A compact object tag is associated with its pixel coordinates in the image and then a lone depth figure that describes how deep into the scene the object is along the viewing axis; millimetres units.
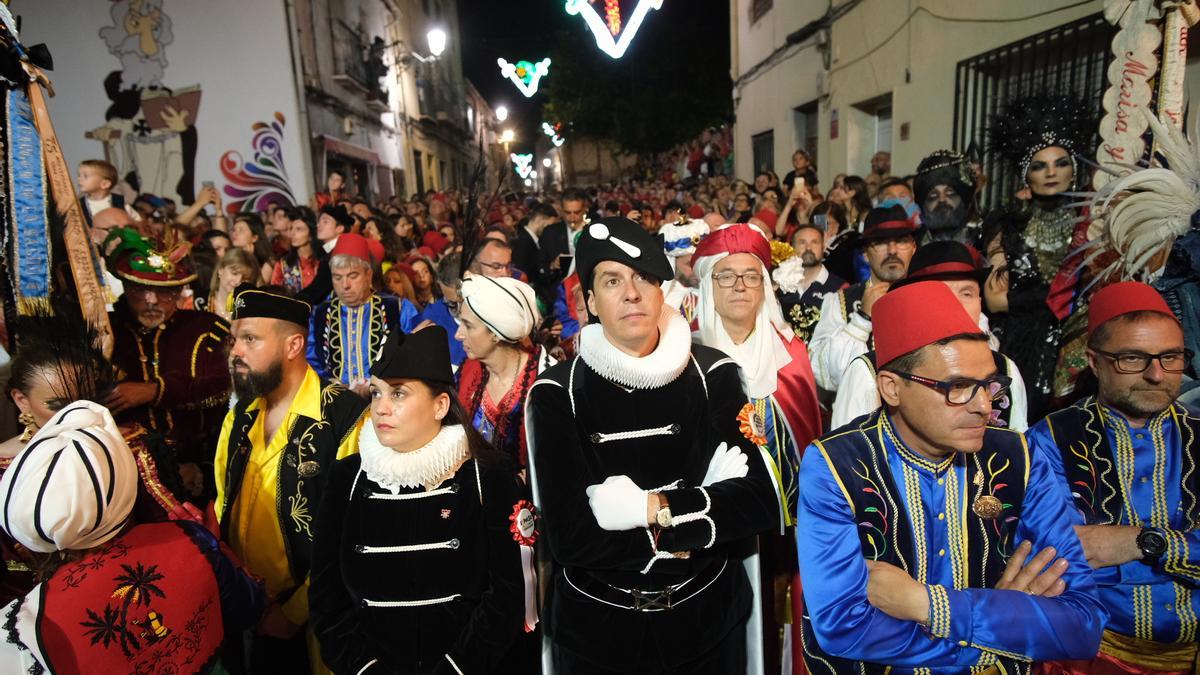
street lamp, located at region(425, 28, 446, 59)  21016
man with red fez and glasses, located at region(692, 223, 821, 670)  2865
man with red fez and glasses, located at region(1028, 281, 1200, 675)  2336
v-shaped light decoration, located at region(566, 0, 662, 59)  12328
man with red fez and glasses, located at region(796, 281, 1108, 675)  1834
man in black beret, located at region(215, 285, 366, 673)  2844
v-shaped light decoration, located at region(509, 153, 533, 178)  39062
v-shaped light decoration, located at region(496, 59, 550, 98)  21950
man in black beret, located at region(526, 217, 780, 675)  2152
